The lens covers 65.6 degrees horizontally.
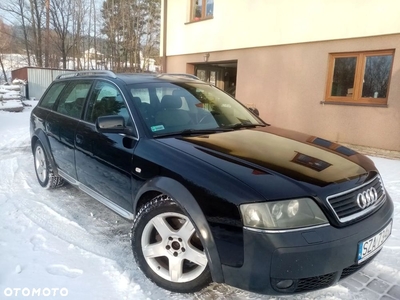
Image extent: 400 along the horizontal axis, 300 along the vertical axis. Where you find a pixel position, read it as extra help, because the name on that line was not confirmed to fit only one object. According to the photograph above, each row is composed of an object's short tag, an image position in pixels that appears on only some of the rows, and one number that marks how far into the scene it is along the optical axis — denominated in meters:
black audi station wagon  1.84
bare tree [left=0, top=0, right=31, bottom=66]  31.97
